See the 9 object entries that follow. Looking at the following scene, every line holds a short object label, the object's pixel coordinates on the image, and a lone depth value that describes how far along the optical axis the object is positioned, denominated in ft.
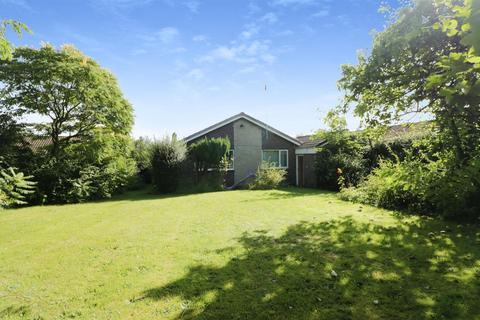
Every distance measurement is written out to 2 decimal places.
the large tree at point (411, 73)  23.03
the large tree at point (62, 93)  51.01
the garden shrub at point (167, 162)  58.08
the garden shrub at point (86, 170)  48.80
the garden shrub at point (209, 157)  62.13
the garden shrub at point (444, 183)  23.22
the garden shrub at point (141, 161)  77.66
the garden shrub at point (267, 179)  61.98
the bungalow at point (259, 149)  68.85
